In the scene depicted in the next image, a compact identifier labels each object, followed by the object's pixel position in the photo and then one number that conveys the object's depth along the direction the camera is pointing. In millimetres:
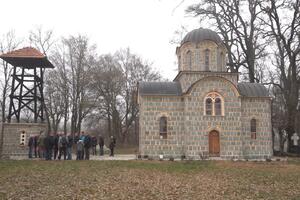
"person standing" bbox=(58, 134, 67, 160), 18734
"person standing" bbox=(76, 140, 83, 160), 18828
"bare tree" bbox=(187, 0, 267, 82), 28281
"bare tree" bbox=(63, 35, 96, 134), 33300
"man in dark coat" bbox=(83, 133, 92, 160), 19422
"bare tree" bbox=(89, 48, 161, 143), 37156
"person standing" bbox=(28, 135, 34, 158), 19930
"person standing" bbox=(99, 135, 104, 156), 24275
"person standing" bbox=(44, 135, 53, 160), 18266
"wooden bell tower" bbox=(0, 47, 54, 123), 21734
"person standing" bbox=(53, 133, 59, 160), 18825
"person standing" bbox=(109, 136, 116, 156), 24000
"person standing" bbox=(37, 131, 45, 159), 19922
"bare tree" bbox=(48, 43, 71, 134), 33059
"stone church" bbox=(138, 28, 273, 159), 21953
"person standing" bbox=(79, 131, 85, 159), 19297
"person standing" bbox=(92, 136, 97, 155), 23059
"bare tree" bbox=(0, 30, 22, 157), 30891
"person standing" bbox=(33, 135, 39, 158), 20188
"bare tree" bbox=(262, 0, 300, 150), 25062
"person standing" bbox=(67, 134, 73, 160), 18906
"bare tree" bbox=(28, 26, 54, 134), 32853
